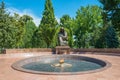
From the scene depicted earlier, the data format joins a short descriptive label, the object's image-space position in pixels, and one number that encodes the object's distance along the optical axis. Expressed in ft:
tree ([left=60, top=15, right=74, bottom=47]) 52.30
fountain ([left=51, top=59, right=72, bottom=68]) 17.09
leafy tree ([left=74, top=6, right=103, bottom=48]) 50.90
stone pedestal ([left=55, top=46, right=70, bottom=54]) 26.61
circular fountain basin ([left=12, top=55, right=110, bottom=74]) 15.44
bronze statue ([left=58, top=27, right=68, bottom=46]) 26.64
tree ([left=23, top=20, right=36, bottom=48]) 57.77
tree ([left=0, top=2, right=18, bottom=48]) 33.96
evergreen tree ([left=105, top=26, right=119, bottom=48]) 35.52
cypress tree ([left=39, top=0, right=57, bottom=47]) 49.54
